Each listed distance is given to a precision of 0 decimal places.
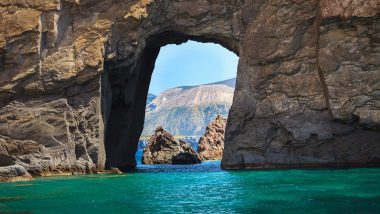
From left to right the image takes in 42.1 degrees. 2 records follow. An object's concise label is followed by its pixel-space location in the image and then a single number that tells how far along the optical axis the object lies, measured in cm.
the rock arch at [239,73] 4394
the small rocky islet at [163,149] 8200
